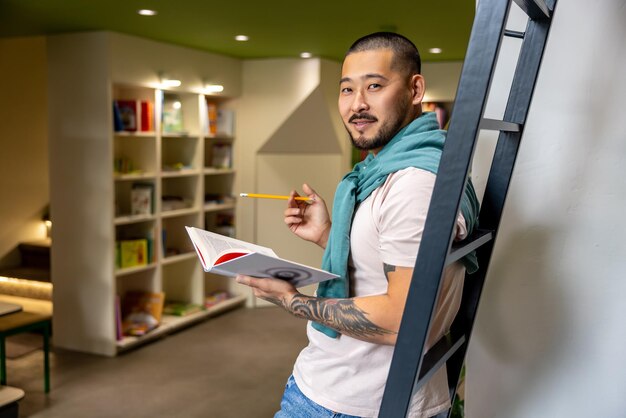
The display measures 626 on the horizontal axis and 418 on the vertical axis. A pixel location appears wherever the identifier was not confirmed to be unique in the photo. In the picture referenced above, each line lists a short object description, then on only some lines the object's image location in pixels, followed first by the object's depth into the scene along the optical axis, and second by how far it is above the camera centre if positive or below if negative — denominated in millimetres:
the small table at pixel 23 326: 3859 -1709
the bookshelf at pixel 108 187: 4883 -1033
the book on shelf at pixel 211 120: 6082 -492
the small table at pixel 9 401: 3632 -1955
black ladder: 930 -160
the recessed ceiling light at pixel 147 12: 4008 +277
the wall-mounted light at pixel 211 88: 5895 -197
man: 1216 -323
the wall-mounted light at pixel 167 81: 5324 -164
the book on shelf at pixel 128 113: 5082 -436
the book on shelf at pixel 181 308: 5841 -2172
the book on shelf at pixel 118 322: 5035 -2006
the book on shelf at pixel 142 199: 5309 -1118
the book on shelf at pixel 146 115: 5199 -442
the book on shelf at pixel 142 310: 5352 -2072
